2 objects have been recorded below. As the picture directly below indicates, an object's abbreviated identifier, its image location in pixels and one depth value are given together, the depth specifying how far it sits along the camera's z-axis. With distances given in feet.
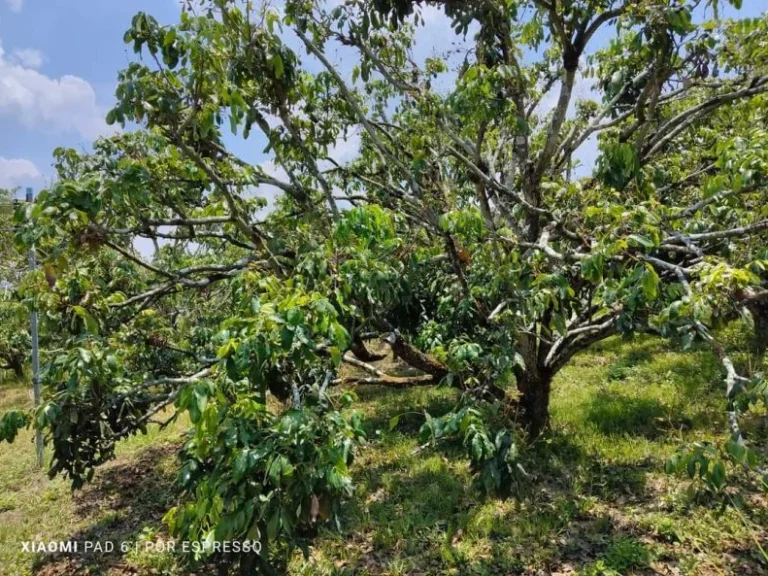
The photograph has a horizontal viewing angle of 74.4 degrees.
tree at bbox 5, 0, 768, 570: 7.31
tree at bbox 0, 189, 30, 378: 35.20
